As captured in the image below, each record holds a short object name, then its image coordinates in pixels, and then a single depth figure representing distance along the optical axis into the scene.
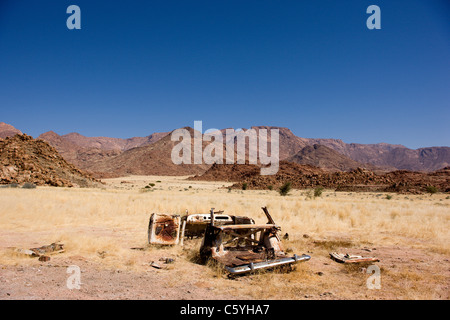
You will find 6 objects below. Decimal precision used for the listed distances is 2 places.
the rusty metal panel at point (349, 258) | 7.23
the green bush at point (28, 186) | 28.03
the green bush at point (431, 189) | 40.27
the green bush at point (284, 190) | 36.17
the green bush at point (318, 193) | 33.44
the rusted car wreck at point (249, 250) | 6.24
